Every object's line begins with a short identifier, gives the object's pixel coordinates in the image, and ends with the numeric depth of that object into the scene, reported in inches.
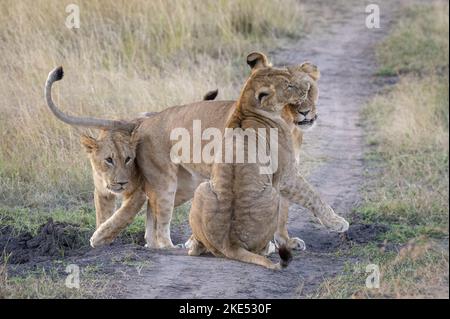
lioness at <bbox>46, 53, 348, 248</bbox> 483.2
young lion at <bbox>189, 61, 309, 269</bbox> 441.7
